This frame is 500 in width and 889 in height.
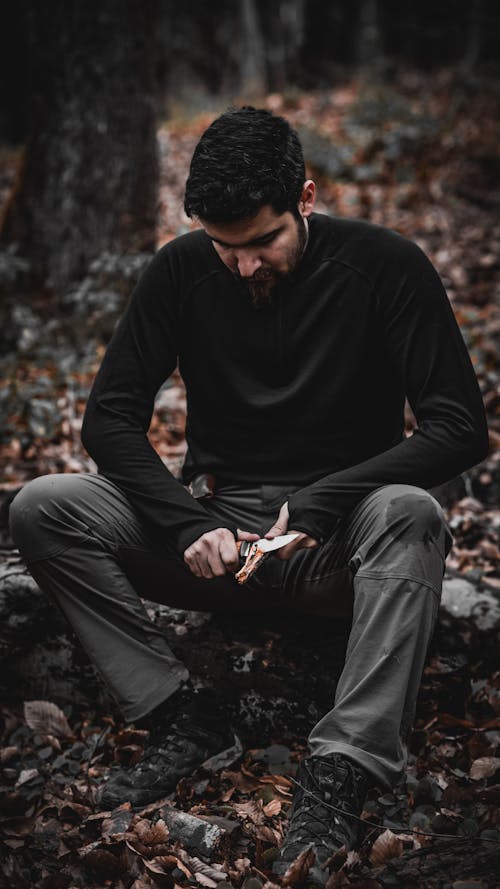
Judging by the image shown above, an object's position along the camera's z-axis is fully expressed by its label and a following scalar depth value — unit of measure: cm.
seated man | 225
